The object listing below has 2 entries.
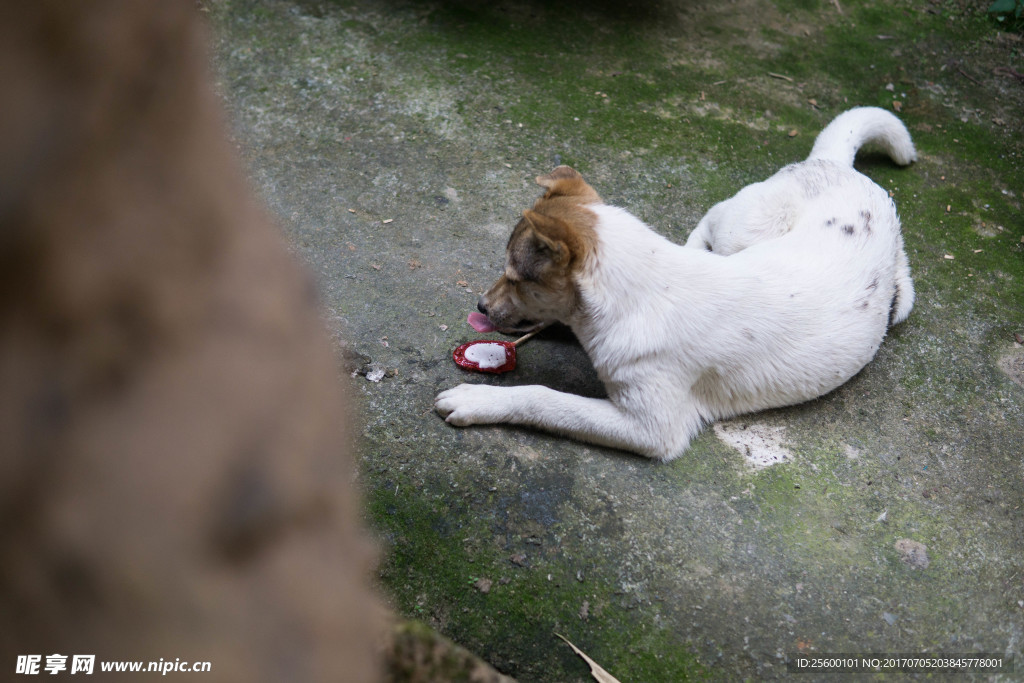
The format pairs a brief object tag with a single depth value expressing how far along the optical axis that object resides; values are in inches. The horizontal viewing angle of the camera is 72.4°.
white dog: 136.2
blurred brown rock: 30.2
